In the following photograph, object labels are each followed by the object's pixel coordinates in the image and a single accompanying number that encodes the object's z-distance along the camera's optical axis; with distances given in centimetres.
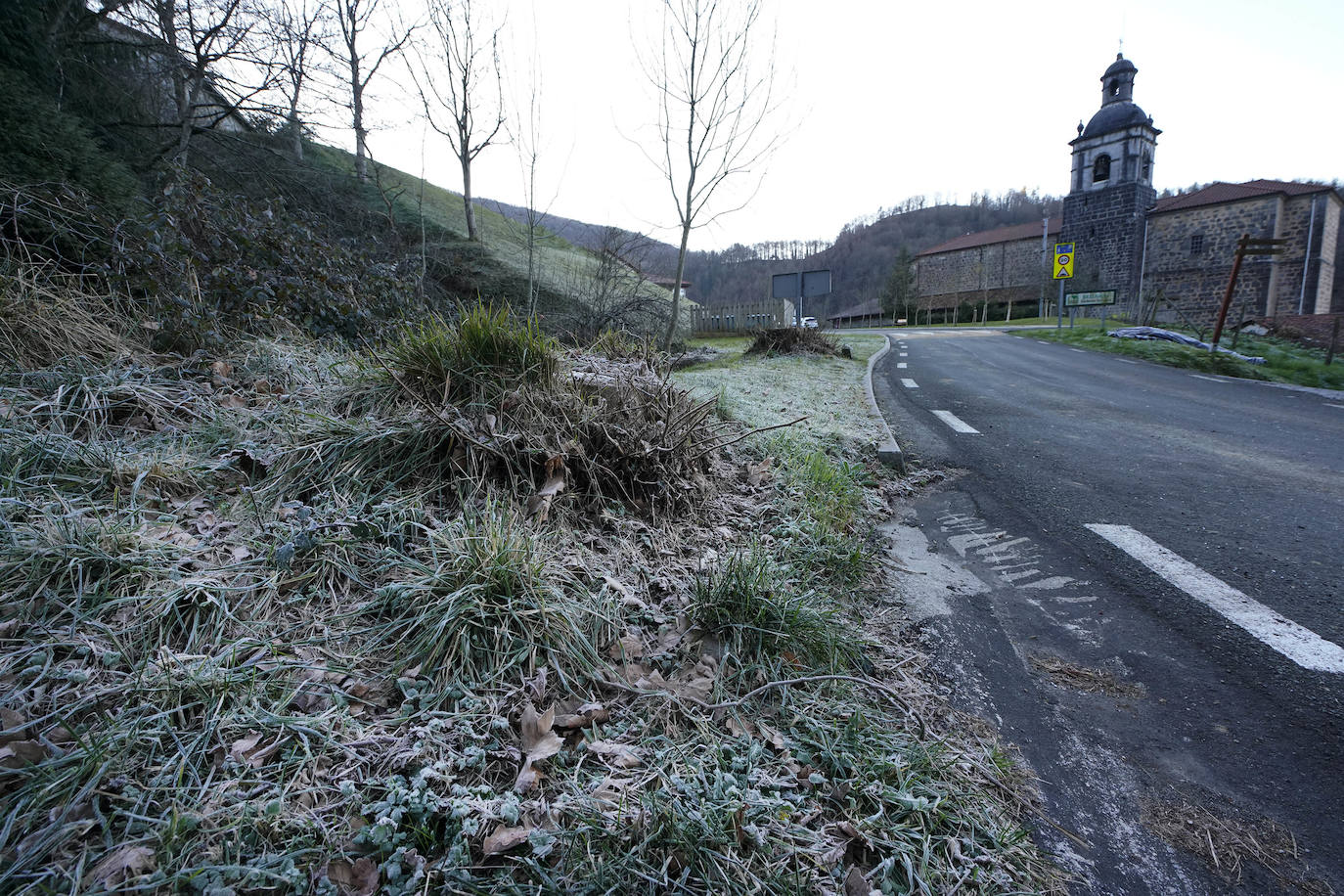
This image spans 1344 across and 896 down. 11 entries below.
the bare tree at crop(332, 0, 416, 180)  1350
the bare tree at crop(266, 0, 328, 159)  926
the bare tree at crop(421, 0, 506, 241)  1123
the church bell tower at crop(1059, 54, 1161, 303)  4466
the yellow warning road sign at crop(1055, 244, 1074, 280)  2969
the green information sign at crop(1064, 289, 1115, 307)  4112
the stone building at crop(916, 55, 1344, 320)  4009
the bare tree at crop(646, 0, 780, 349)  967
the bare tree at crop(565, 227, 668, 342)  1117
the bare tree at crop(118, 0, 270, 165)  846
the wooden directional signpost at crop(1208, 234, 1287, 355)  1376
